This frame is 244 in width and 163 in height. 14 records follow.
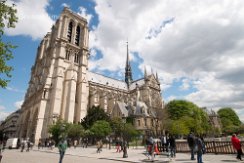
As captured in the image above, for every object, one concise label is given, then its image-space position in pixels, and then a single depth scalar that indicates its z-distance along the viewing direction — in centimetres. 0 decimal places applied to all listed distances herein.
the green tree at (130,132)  3588
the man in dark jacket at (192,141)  1196
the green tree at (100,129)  3512
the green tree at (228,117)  8012
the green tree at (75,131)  3822
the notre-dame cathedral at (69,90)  4788
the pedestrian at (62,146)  1015
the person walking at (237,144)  1055
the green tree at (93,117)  4175
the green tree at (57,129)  3751
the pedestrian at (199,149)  980
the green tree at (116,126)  3809
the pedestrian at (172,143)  1375
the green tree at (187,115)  4847
